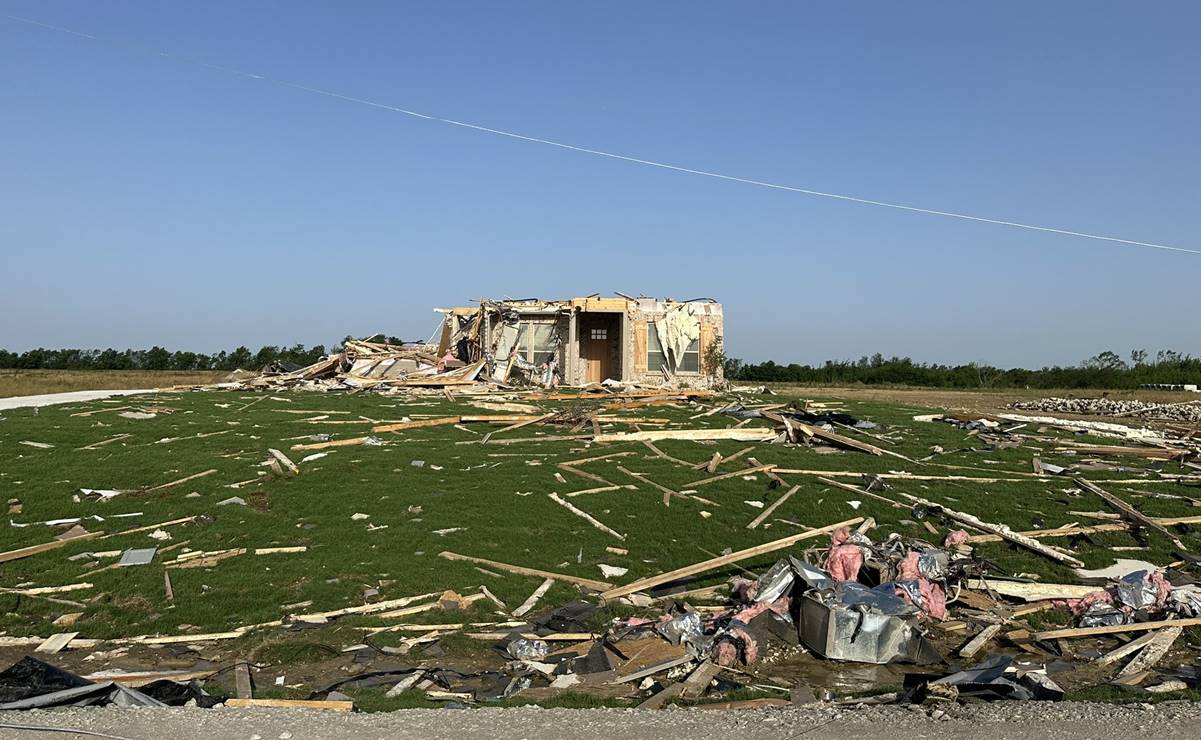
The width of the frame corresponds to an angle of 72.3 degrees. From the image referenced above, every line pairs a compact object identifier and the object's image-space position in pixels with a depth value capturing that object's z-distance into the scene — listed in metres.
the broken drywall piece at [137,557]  9.13
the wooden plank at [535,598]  8.01
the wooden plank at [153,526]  10.09
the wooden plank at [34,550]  9.10
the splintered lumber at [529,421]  17.42
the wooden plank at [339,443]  14.64
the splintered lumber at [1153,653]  6.65
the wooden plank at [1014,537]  9.53
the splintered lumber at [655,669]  6.43
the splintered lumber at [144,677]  6.23
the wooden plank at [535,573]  8.65
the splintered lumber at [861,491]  11.84
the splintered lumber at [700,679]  6.16
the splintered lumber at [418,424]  16.98
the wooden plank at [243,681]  6.06
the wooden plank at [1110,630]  7.37
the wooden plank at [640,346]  28.75
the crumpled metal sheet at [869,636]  7.05
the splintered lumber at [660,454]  14.10
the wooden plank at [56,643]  7.14
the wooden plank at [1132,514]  10.53
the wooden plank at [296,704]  5.52
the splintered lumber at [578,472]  12.71
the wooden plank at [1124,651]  6.92
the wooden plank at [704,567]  8.43
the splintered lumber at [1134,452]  16.03
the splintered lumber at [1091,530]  10.27
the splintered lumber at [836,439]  15.24
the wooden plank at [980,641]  7.07
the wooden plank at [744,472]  12.74
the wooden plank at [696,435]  16.02
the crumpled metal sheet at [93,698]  5.34
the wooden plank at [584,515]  10.48
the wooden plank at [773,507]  10.80
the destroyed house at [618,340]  28.70
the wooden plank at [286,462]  12.98
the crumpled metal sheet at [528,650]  6.94
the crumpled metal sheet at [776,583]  7.79
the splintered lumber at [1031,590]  8.38
